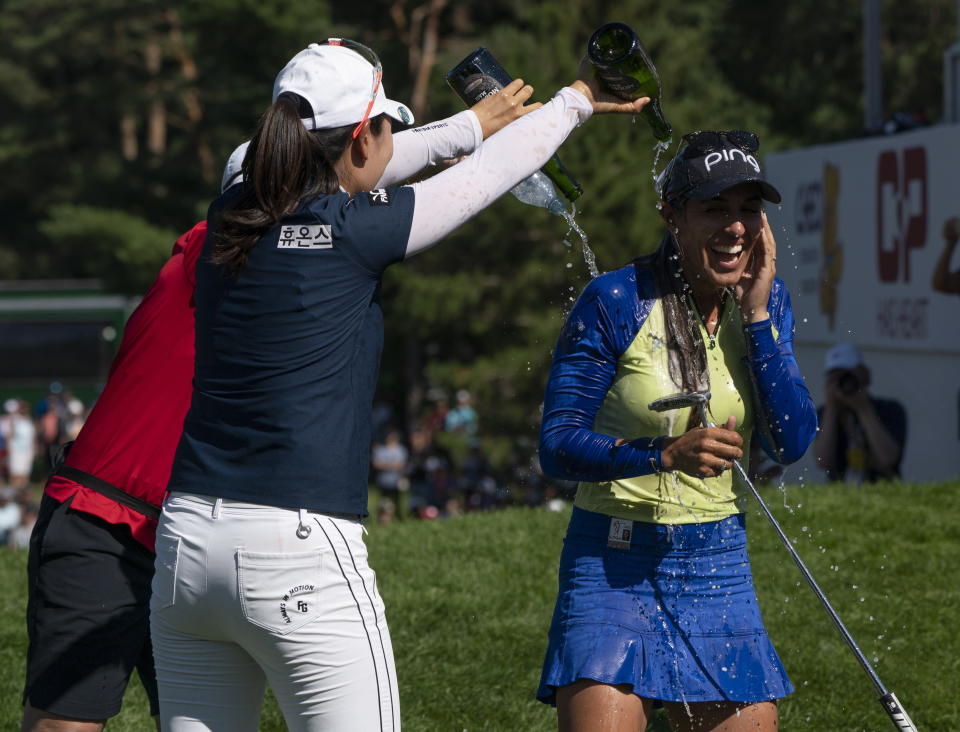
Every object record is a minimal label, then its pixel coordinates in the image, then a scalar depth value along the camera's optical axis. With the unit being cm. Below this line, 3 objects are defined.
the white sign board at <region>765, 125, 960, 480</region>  2195
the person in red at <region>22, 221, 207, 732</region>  697
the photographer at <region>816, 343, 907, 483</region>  1698
